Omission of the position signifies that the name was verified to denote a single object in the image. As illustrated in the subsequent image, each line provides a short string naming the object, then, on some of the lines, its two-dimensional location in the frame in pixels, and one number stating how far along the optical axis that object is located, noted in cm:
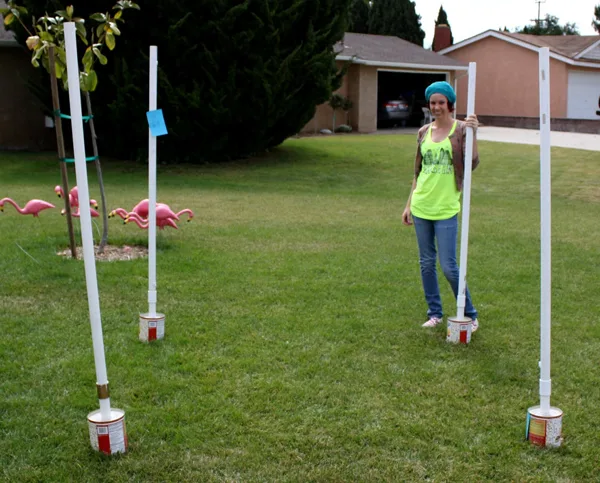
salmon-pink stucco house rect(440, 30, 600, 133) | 3144
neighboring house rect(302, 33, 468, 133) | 2730
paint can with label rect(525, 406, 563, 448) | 352
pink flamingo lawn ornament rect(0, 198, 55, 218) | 861
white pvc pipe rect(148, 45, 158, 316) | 477
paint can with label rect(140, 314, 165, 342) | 502
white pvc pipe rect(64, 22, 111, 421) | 320
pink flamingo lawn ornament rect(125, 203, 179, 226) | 789
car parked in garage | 3103
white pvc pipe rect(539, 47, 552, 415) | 334
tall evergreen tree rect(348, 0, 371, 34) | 4225
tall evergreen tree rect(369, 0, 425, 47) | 4028
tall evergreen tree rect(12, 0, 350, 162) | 1560
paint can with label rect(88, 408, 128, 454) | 339
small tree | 661
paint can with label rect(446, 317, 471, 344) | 505
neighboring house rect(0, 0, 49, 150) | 1950
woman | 509
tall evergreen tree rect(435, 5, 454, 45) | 4400
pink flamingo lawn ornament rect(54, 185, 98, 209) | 838
